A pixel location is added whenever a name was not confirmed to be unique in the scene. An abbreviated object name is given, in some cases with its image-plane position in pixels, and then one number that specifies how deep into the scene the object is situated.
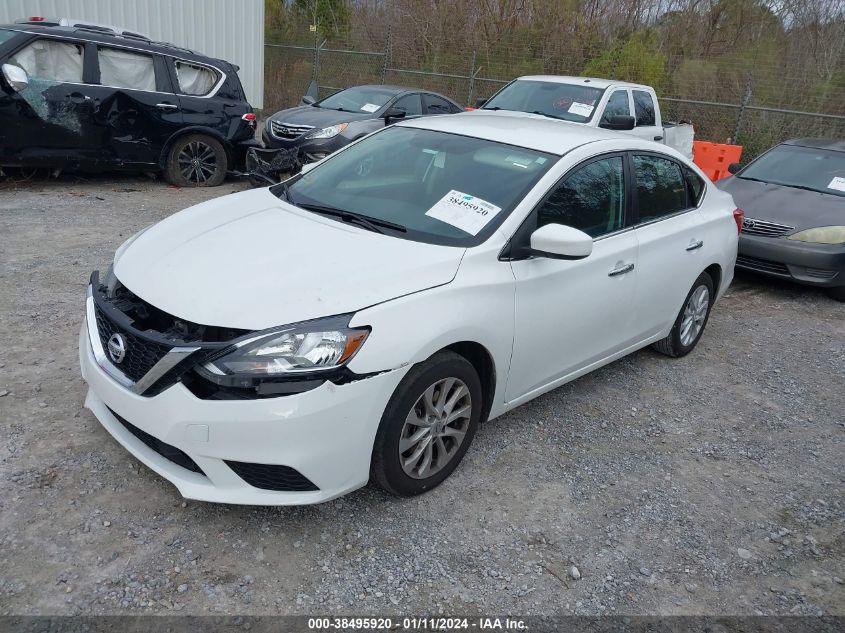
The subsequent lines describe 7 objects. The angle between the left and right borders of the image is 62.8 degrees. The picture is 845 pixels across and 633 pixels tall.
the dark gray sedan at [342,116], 9.42
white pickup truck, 8.98
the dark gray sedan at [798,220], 6.92
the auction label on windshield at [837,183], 7.60
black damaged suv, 7.66
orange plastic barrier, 11.95
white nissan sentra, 2.68
